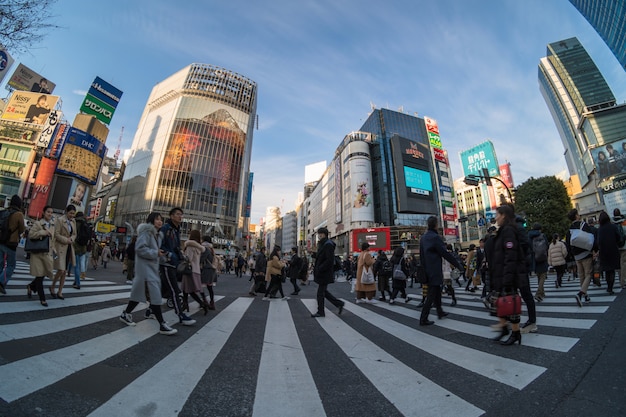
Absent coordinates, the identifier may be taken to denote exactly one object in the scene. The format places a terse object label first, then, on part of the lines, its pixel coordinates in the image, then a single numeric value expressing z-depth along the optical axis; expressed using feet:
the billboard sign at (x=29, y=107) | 166.91
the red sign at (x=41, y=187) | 153.28
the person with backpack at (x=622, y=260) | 20.69
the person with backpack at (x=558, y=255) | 28.27
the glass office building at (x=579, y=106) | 210.38
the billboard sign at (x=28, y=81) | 169.99
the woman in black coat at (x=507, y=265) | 10.52
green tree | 102.04
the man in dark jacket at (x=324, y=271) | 17.93
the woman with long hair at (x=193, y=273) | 16.99
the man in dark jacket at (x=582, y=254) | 17.15
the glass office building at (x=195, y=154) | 173.27
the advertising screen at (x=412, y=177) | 197.98
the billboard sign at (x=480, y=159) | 208.42
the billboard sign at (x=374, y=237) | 176.65
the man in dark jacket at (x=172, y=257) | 13.56
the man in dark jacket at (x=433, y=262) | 14.99
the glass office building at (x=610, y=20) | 158.92
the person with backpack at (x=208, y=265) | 21.22
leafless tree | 21.68
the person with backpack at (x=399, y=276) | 25.27
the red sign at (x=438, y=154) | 210.79
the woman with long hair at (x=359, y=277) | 24.80
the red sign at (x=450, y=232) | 197.32
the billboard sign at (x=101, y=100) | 166.82
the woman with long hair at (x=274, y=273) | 27.12
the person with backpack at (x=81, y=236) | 23.18
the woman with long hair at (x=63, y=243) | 17.12
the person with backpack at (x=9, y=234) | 15.46
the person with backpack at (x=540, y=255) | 19.54
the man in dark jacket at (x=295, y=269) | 38.04
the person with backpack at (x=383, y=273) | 28.17
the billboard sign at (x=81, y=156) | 162.20
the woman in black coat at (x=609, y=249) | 18.69
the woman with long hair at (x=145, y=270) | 12.32
